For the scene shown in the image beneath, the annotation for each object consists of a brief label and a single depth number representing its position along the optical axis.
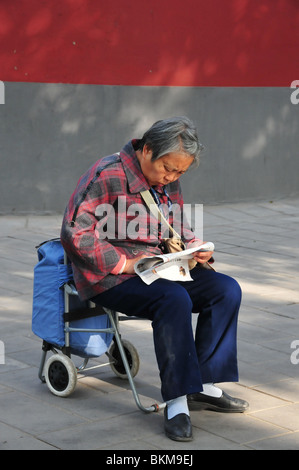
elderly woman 7.94
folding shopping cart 8.74
